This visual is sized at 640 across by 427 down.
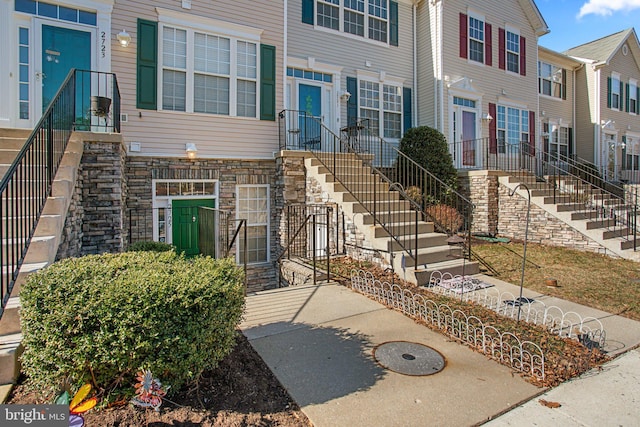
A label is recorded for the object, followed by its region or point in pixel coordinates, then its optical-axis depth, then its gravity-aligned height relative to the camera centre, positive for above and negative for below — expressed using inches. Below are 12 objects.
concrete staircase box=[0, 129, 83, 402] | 112.7 -6.8
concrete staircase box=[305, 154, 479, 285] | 253.5 -4.8
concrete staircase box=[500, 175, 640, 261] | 346.0 +7.3
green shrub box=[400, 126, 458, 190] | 424.5 +75.3
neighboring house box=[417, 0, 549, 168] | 499.8 +213.3
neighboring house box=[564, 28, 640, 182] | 713.6 +230.7
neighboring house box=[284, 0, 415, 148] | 422.6 +192.5
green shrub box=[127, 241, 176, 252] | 208.7 -15.7
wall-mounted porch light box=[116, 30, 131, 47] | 291.7 +144.2
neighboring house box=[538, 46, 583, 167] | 674.2 +221.3
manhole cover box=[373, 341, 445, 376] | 133.9 -53.6
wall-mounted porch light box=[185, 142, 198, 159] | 325.4 +61.2
